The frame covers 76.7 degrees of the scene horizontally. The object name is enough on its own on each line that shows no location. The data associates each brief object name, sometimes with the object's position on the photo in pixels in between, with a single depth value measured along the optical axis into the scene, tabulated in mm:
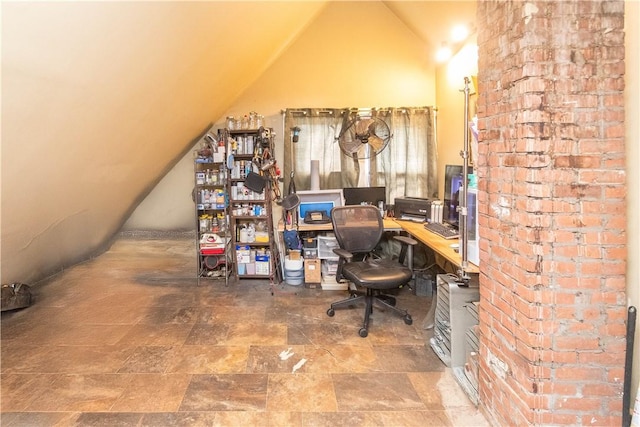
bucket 4629
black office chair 3473
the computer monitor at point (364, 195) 4781
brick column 1712
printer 4402
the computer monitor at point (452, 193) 3730
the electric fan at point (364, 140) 5039
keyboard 3458
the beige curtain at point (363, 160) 5094
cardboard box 4531
